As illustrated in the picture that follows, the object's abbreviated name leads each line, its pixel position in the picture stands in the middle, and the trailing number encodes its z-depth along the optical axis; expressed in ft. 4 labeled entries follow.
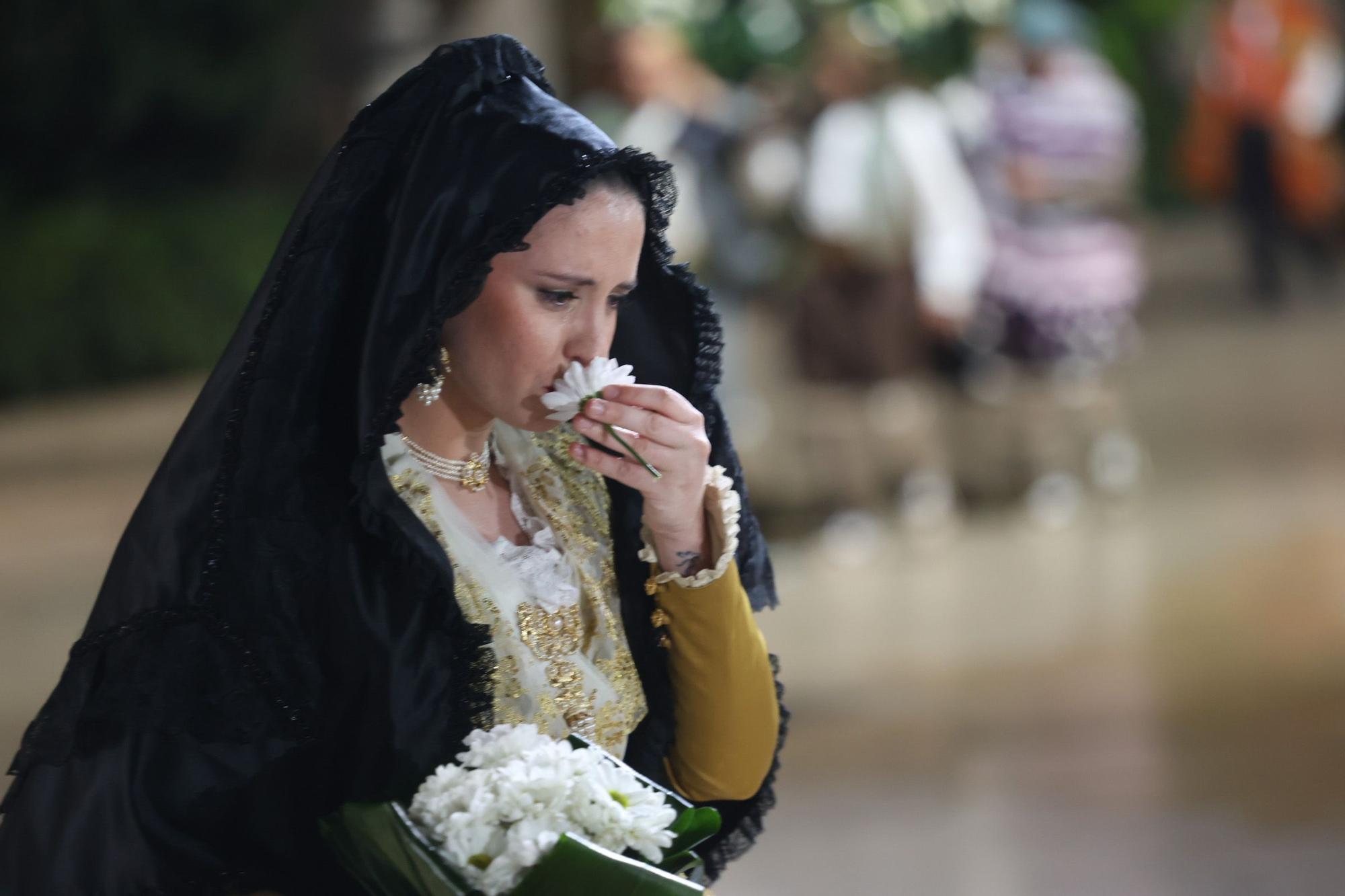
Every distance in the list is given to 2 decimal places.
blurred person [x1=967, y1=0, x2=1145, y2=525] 49.34
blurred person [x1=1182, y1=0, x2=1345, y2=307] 87.10
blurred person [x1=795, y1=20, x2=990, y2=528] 47.44
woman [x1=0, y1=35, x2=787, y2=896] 11.25
